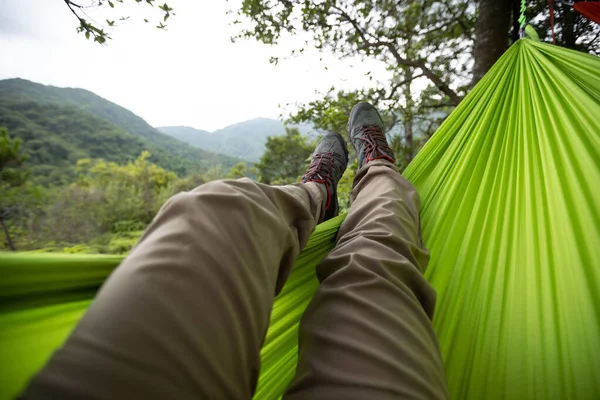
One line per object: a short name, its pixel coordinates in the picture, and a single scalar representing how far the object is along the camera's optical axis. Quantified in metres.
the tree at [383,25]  1.98
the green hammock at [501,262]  0.31
